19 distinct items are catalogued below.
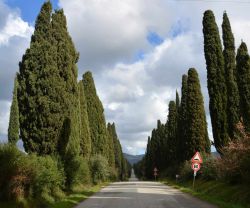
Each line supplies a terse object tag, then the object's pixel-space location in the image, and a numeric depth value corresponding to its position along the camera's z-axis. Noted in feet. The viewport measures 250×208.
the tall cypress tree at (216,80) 109.40
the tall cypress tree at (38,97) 75.92
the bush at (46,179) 59.93
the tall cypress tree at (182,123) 180.76
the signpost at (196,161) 106.42
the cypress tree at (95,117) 181.88
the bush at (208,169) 118.11
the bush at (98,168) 157.02
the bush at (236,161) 71.10
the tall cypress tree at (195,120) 160.76
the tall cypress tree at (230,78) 106.32
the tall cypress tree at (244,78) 90.63
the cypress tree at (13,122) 164.55
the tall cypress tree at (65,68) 80.07
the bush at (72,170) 85.20
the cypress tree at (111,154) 254.41
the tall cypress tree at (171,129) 247.13
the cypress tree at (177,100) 238.31
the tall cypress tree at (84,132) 143.23
